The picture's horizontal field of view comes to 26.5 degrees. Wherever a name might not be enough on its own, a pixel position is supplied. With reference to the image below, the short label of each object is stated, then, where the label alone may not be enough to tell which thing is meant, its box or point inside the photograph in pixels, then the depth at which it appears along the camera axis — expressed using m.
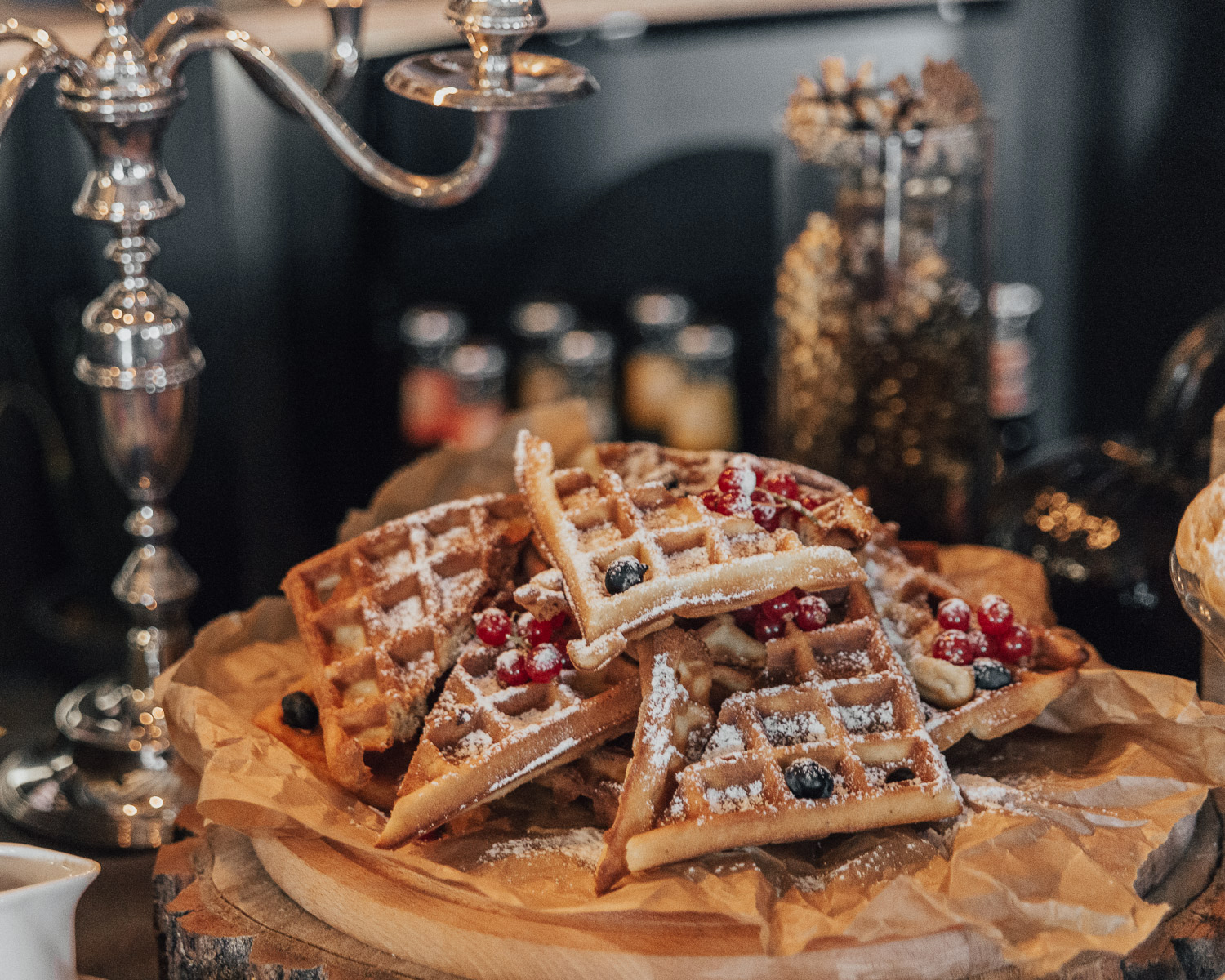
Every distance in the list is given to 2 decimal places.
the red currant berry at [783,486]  0.88
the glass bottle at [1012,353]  1.35
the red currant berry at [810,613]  0.85
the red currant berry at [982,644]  0.85
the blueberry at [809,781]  0.79
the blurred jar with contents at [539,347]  1.40
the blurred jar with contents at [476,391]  1.36
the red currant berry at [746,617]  0.86
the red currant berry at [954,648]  0.85
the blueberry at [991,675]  0.84
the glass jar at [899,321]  1.06
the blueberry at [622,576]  0.81
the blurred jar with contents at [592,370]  1.36
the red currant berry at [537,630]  0.85
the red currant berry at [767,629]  0.85
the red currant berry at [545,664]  0.83
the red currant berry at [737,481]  0.86
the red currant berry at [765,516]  0.85
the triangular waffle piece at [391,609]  0.84
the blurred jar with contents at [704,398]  1.36
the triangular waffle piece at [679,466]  0.91
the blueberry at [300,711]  0.86
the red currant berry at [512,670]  0.84
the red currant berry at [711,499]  0.85
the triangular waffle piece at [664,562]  0.80
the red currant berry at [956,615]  0.86
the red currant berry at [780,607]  0.85
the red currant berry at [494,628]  0.86
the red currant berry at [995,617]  0.86
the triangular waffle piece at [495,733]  0.79
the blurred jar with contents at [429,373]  1.39
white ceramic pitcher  0.75
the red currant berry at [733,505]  0.85
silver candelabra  0.84
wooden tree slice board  0.77
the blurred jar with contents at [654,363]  1.41
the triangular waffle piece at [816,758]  0.78
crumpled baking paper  0.76
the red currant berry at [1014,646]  0.86
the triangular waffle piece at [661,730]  0.78
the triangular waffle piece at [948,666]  0.83
